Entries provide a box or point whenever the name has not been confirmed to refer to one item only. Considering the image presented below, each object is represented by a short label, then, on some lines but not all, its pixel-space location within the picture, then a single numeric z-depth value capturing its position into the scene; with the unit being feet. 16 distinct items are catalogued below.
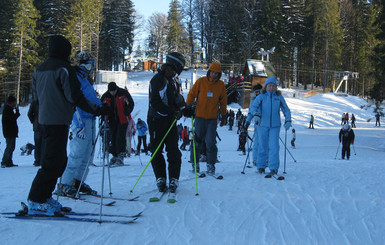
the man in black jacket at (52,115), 11.50
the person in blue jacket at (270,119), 21.48
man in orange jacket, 20.63
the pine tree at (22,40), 115.75
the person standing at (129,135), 35.21
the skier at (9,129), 30.37
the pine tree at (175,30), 217.77
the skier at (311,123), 93.19
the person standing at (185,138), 60.80
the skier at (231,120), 87.03
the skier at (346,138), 48.75
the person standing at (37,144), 28.06
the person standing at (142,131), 49.63
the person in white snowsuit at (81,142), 14.92
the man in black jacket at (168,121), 15.40
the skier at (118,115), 26.55
